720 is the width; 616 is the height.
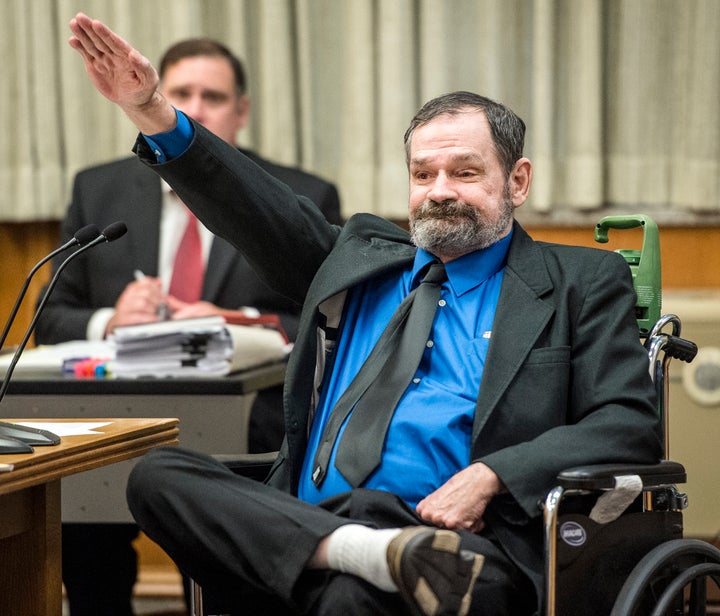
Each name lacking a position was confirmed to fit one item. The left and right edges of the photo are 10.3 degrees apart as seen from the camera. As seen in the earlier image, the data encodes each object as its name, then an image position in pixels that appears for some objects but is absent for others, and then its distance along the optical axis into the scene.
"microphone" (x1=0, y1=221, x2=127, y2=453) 5.65
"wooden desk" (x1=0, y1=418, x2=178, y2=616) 5.74
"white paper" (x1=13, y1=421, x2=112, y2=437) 5.82
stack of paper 6.35
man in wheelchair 5.67
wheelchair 5.65
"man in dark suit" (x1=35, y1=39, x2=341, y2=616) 6.88
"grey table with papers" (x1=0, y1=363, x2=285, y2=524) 6.31
